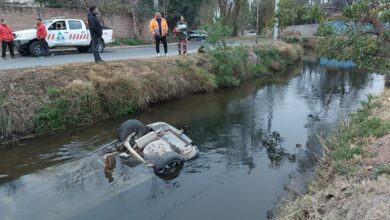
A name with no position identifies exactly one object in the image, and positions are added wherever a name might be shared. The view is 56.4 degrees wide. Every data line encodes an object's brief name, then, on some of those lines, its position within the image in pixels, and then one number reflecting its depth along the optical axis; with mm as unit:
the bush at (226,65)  18062
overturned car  8148
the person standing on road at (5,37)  15930
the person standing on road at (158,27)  15247
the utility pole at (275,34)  30838
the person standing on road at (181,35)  16438
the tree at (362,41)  6836
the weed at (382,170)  5780
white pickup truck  17172
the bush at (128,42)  26484
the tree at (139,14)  29219
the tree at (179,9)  31781
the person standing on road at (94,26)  12312
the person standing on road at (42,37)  16500
